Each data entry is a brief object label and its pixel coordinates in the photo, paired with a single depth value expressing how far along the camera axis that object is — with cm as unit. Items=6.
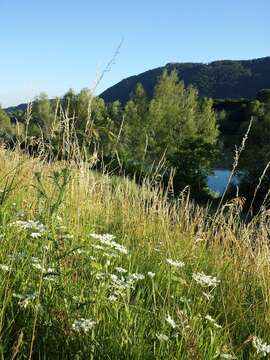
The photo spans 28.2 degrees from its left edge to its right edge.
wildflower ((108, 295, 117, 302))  225
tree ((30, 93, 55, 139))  6562
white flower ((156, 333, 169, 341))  204
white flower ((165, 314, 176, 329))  206
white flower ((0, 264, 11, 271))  227
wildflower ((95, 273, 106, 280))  243
